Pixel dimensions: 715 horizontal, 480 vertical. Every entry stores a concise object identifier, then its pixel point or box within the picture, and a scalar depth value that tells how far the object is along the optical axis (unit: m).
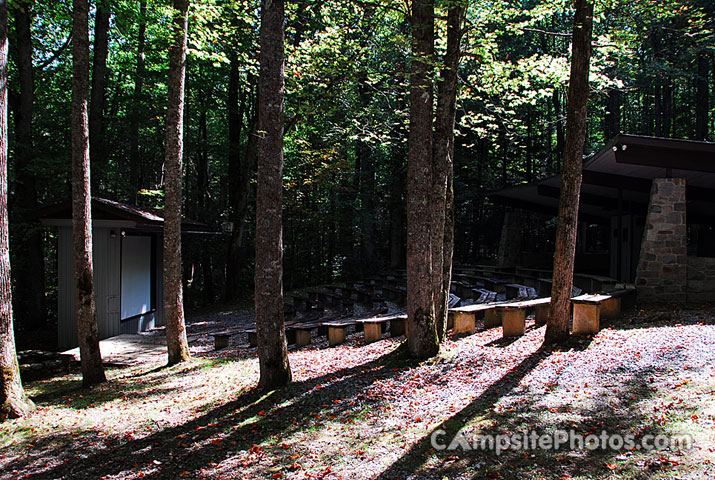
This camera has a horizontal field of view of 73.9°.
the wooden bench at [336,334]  8.76
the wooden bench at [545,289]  10.62
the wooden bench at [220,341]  9.65
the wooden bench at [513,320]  7.28
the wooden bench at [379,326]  8.42
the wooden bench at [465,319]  7.84
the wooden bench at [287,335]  9.41
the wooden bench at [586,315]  6.77
